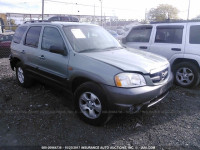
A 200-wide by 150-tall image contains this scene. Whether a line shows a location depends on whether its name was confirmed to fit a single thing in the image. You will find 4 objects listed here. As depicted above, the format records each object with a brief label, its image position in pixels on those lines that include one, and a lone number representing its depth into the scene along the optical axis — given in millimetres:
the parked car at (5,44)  9500
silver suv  2662
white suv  4648
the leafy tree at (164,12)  36500
